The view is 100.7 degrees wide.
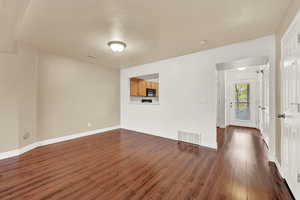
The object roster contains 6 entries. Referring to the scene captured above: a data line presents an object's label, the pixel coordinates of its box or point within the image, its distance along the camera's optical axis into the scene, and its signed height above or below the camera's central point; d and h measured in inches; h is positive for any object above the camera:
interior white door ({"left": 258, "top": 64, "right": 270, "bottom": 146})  133.6 -15.8
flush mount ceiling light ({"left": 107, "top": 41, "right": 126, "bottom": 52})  108.2 +47.9
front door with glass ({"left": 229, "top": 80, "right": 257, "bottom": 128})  209.3 -6.2
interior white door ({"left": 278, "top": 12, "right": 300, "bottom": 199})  56.6 -4.5
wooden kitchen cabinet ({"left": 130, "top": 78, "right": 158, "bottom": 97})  210.1 +24.5
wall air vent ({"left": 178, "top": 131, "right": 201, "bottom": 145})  131.5 -41.5
